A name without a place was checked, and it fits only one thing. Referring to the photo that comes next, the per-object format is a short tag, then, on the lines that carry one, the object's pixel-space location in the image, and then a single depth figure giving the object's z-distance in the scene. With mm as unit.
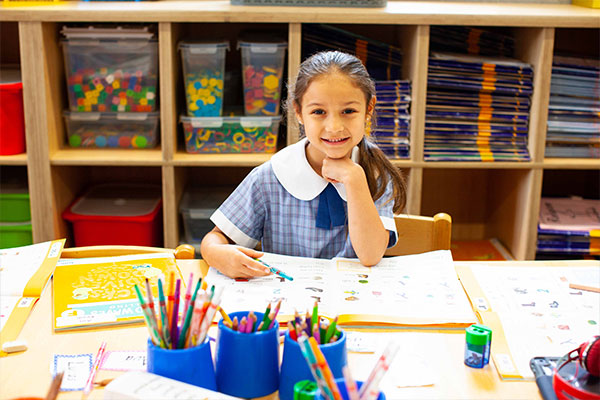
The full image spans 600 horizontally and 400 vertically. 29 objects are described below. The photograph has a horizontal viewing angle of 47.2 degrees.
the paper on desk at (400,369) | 924
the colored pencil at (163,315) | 832
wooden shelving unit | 2064
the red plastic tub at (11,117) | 2127
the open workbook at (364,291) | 1106
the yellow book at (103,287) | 1093
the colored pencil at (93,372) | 897
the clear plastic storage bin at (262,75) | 2174
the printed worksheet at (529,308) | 1023
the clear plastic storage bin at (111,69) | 2174
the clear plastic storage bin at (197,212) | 2299
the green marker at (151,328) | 819
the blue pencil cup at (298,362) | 840
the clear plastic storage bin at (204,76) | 2169
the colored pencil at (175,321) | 845
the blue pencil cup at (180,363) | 836
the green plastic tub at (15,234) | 2244
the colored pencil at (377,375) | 697
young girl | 1324
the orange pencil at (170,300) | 850
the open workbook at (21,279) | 1081
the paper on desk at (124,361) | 957
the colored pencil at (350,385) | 693
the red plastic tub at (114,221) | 2279
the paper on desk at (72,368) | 910
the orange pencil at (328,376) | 718
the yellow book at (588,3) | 2289
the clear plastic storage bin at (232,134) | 2229
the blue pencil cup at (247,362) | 869
